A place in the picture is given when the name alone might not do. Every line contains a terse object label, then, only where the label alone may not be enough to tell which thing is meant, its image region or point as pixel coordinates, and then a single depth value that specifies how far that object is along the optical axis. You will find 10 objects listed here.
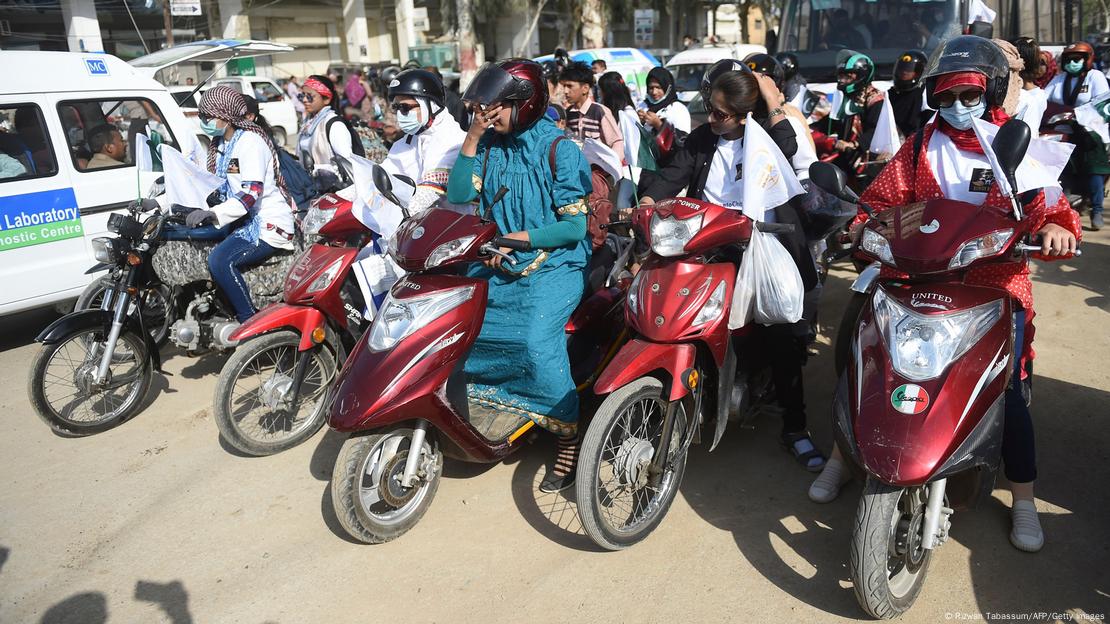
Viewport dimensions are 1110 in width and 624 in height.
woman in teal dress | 3.31
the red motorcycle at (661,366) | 2.98
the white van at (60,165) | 5.49
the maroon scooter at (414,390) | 3.02
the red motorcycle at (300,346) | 3.91
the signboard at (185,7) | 15.79
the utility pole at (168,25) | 19.92
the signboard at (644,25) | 22.03
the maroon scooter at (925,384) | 2.49
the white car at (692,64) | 15.30
